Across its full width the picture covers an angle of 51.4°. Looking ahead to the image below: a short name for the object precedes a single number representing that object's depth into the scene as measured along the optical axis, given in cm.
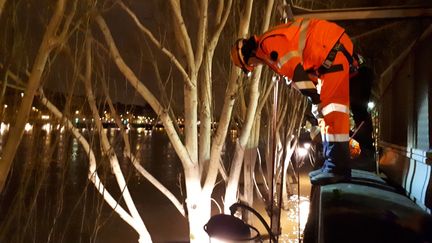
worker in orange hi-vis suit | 405
